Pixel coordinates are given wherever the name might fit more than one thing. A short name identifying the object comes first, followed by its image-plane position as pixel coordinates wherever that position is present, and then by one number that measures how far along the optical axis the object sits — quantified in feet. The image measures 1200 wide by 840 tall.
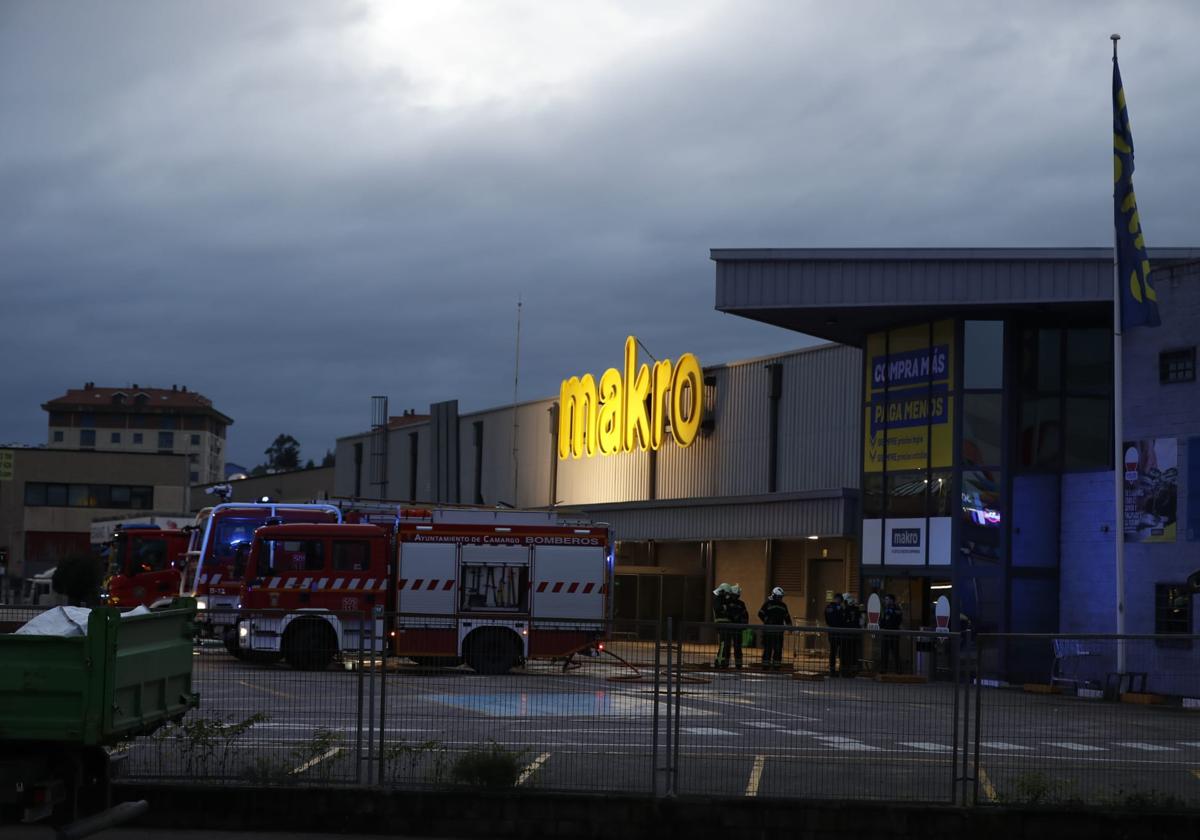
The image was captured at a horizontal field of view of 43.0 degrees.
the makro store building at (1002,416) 95.66
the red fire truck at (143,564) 133.80
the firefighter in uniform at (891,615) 99.60
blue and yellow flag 89.25
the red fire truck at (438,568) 91.81
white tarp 32.65
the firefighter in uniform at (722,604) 101.96
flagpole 89.86
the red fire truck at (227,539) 106.11
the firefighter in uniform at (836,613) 101.45
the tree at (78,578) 192.35
